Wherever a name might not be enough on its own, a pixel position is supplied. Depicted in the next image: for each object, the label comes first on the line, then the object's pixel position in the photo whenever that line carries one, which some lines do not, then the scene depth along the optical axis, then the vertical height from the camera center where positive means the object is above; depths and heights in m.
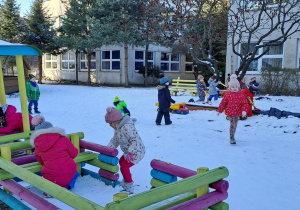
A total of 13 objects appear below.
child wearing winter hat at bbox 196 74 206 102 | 14.66 -0.76
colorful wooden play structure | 2.47 -1.10
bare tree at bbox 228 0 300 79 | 18.16 +2.11
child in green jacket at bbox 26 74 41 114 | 12.24 -0.89
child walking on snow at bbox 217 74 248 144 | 7.30 -0.75
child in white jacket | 4.50 -0.99
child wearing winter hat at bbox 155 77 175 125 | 9.88 -0.91
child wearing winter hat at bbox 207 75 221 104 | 13.80 -0.71
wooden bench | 17.59 -1.02
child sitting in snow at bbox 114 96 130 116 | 8.95 -0.97
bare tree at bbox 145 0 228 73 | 13.10 +2.39
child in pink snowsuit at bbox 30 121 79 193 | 4.18 -1.07
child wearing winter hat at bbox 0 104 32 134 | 6.10 -0.95
